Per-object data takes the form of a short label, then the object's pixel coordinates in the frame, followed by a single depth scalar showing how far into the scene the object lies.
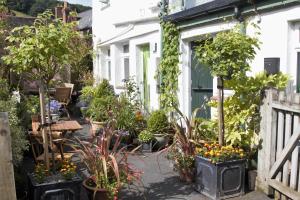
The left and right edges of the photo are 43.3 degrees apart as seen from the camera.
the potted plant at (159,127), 8.49
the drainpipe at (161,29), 9.70
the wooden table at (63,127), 7.45
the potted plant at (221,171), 5.44
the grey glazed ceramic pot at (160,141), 8.45
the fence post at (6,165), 3.65
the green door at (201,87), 8.62
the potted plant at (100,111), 9.56
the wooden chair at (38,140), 7.03
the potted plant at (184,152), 6.09
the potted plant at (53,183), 4.57
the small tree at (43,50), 4.65
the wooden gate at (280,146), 4.97
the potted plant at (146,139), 8.32
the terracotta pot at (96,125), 9.44
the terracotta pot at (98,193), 4.80
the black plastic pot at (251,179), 5.81
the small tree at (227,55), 5.43
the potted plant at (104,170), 4.82
